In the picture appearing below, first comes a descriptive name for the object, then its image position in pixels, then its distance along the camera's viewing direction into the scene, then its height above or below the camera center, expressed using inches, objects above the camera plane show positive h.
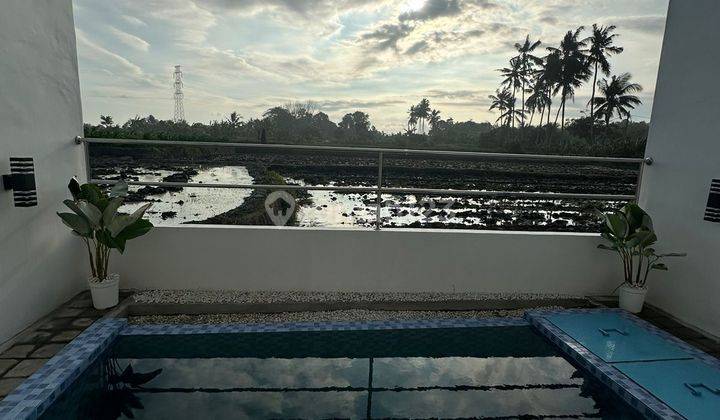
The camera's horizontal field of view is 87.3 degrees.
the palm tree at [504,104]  1396.9 +210.0
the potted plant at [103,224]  95.2 -21.4
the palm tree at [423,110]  1754.7 +217.9
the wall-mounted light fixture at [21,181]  85.0 -9.9
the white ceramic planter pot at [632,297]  113.2 -39.6
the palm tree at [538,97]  1230.3 +210.6
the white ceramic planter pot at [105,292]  101.9 -40.7
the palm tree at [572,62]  1125.1 +297.9
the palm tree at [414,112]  1655.3 +190.5
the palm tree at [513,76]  1341.0 +298.5
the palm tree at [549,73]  1165.7 +275.6
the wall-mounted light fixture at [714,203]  98.2 -8.8
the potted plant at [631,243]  108.3 -22.7
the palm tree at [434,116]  1643.0 +181.2
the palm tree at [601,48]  1080.6 +332.5
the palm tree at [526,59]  1270.9 +344.4
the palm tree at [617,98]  1121.4 +199.7
